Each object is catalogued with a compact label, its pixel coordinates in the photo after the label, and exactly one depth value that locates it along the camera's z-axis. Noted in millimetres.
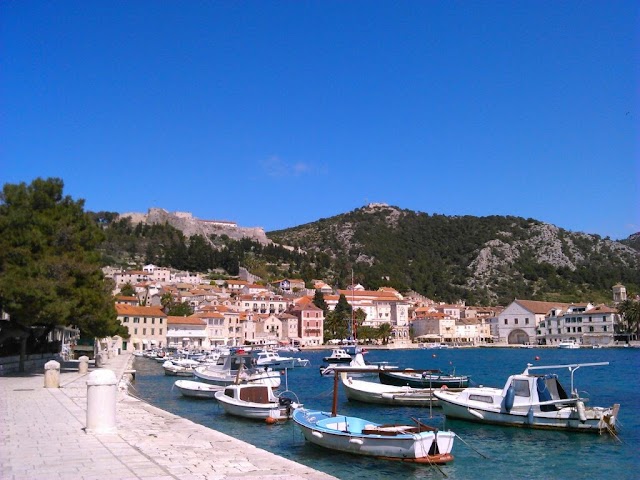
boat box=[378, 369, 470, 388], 33309
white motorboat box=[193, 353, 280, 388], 29594
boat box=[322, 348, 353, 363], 64069
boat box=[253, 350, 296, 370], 52719
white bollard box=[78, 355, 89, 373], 33125
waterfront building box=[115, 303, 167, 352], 90375
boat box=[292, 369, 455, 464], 15586
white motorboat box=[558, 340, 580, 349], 102562
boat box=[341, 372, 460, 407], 28708
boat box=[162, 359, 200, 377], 47000
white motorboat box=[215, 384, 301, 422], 23266
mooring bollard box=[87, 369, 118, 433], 12812
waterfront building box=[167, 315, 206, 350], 97250
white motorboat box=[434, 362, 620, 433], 20812
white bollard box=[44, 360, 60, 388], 24175
